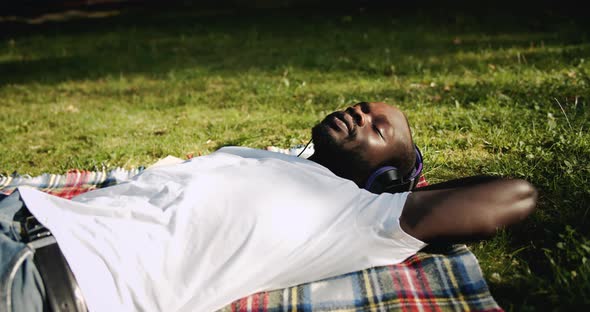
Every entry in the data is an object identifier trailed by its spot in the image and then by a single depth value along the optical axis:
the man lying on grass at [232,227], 1.85
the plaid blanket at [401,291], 1.95
